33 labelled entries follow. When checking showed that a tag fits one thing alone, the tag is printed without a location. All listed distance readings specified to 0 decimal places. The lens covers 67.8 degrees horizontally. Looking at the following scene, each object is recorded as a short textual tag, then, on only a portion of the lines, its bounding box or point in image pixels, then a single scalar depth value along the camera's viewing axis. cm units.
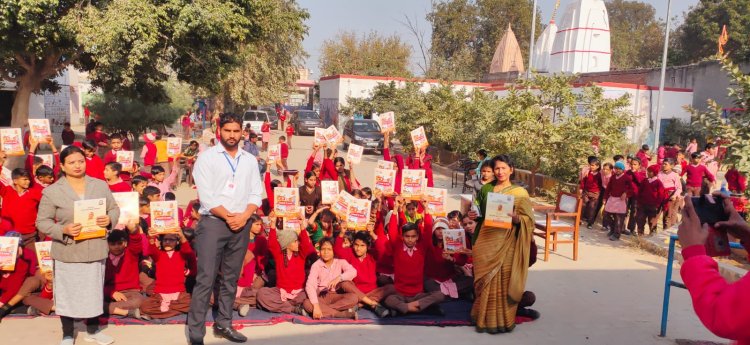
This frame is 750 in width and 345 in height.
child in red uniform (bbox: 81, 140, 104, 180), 778
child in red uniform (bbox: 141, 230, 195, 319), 549
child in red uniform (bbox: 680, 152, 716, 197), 1141
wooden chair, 825
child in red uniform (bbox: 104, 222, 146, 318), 549
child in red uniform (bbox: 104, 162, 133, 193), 707
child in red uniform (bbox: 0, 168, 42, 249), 604
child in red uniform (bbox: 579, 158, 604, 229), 1048
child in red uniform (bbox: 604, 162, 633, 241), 978
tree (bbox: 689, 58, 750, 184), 705
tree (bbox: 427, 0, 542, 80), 5003
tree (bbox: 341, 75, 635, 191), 1199
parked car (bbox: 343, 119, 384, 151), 2327
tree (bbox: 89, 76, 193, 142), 2148
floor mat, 540
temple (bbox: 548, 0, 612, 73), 3638
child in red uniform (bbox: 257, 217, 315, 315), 587
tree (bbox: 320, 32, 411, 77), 4697
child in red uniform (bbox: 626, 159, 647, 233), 990
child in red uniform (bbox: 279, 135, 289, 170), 1460
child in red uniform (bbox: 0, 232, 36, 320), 539
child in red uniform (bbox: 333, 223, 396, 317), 594
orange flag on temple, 2600
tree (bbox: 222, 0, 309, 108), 3047
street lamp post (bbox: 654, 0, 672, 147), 2078
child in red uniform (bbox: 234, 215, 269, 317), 581
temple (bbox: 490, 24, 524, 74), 4462
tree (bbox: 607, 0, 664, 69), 5669
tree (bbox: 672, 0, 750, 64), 3609
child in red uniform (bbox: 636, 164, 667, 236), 958
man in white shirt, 448
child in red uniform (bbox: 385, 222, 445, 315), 596
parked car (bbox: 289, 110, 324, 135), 3325
